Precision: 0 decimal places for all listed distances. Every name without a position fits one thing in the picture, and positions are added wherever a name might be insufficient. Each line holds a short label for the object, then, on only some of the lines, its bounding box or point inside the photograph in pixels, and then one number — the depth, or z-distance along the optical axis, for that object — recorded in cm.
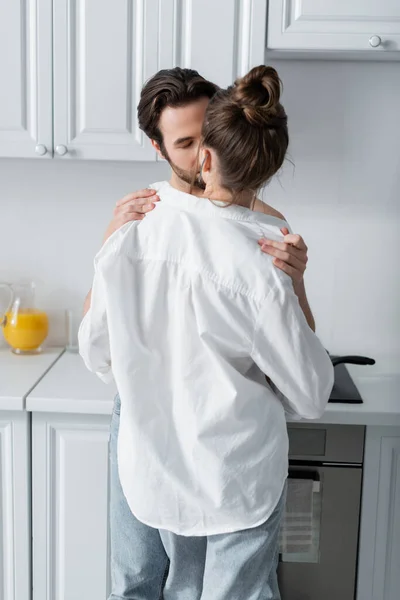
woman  134
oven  207
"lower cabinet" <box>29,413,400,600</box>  209
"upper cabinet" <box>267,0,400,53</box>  206
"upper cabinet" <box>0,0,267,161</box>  207
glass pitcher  243
